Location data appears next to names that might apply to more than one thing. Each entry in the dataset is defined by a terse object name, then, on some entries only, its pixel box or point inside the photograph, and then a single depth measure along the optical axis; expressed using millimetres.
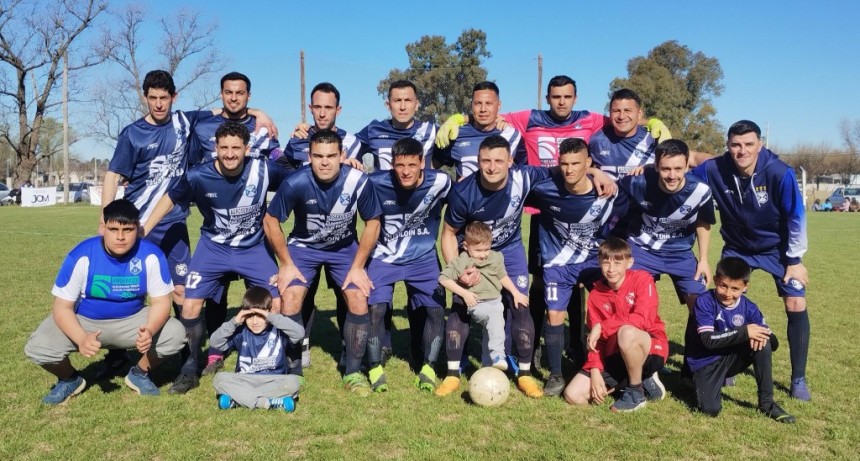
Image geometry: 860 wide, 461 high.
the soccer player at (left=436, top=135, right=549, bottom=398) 4684
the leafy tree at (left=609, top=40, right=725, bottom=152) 36781
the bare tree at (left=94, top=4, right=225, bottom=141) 37106
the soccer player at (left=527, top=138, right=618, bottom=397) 4730
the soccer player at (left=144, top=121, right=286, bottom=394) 4746
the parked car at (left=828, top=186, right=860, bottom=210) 36619
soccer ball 4250
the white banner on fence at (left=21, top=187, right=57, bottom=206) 32781
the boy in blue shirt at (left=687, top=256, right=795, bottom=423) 4148
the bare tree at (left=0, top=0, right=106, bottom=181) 35656
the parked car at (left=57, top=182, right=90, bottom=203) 37688
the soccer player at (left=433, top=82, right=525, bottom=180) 5535
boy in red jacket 4352
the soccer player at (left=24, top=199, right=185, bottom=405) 4156
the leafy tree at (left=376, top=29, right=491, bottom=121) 37094
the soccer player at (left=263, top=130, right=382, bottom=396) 4691
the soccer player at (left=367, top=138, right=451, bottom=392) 4879
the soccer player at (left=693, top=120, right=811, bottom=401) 4598
